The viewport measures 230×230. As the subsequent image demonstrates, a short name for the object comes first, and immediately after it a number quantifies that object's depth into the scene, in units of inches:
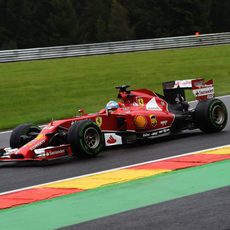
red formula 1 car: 754.2
